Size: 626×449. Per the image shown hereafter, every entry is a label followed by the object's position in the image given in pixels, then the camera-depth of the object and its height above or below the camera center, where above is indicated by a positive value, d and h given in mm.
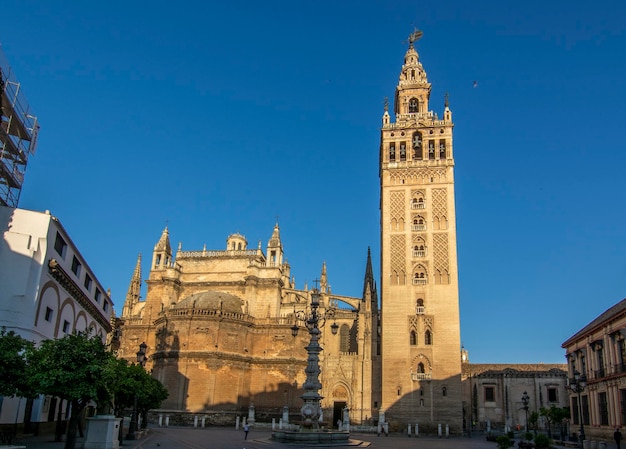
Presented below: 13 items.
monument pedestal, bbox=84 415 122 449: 19203 -1919
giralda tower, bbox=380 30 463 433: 44969 +10026
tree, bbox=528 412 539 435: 53562 -2436
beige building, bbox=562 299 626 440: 29062 +1485
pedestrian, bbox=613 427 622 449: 24552 -1750
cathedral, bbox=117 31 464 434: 45688 +5826
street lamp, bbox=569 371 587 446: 25578 +538
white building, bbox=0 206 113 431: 22281 +3985
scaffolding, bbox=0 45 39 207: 24359 +10925
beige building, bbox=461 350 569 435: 58281 -174
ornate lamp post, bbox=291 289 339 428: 23562 +151
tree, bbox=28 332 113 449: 17531 +148
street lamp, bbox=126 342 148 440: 25920 -1620
